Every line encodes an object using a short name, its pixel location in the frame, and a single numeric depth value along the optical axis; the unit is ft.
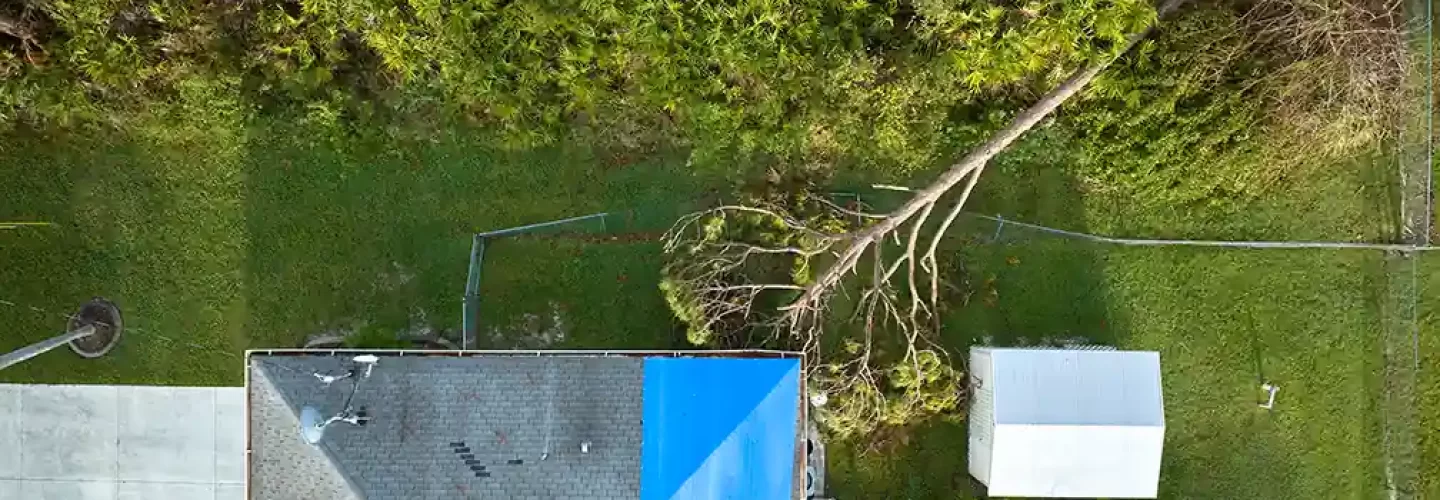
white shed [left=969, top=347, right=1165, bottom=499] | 48.03
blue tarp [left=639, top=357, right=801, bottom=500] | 43.83
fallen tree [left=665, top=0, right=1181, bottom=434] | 50.11
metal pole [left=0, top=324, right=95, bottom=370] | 48.00
